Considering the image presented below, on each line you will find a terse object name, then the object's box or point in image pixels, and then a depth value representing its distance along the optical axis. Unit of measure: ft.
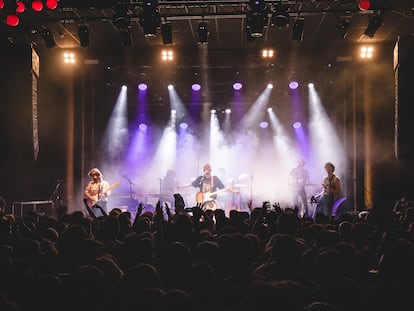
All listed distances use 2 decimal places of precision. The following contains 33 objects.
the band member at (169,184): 60.75
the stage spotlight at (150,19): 40.32
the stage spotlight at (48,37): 46.37
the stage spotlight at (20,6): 38.27
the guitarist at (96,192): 43.29
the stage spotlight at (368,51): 55.06
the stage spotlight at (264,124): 77.67
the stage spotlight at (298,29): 43.04
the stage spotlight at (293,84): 63.64
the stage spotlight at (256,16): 39.58
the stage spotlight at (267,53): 56.44
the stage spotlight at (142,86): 65.82
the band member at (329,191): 44.29
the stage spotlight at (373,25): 41.70
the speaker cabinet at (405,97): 40.63
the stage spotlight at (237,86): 64.84
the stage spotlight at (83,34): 44.86
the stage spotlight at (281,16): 40.04
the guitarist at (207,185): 52.70
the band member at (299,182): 54.03
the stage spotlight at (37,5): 37.69
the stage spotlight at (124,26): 41.16
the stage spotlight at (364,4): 38.11
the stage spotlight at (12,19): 38.70
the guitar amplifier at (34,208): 51.11
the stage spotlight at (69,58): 56.49
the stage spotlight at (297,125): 74.94
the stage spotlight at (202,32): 43.42
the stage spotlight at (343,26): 43.37
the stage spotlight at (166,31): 44.14
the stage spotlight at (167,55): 57.31
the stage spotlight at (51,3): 36.94
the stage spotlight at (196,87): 65.10
